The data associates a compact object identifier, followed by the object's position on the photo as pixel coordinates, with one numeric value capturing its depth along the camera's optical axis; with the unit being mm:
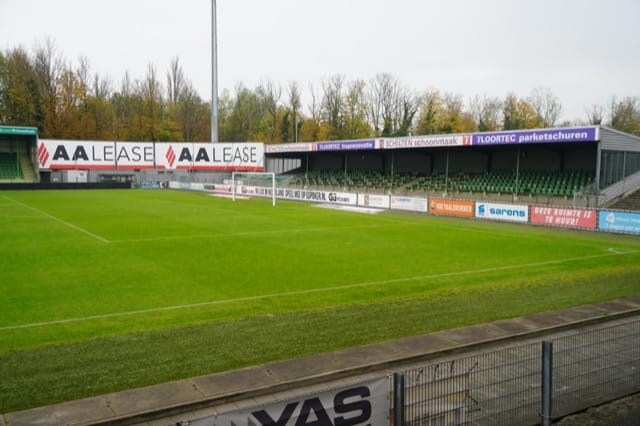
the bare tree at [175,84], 99562
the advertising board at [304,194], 43969
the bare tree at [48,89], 80938
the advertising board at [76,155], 64875
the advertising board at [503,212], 30969
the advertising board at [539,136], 34875
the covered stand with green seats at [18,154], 64812
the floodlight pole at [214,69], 69688
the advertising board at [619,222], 26003
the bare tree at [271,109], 96869
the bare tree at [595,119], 90312
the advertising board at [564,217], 27750
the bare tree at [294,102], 98938
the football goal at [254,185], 54322
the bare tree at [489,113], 95000
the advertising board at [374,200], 40375
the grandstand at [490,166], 37031
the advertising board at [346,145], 51506
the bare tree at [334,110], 92250
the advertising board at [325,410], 4887
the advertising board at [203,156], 69938
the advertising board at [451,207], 34125
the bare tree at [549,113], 94562
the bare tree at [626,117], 81938
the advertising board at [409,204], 37344
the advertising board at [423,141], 43719
